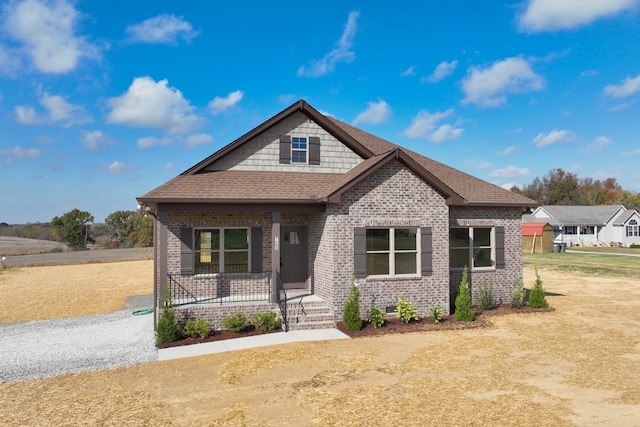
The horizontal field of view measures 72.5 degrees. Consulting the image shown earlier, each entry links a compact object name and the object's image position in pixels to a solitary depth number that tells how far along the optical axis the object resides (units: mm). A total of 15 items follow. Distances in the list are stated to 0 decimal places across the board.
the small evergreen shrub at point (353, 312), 12828
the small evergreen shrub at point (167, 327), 11852
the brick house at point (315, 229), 13539
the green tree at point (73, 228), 72875
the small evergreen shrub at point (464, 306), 14062
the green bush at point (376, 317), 13102
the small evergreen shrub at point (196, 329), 12281
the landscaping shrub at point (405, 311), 13656
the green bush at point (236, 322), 12617
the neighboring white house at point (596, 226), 57906
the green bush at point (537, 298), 15961
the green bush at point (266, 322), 12789
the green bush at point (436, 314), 13695
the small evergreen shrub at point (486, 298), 15867
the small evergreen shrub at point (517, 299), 15852
